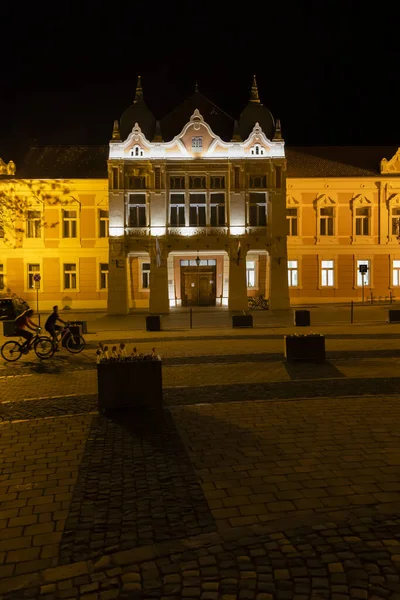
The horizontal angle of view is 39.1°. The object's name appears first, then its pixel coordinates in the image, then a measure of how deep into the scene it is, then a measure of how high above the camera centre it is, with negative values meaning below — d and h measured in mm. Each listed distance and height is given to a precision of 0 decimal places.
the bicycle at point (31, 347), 15961 -1410
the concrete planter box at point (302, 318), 25453 -1026
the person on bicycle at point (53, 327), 16516 -836
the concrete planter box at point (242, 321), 26125 -1143
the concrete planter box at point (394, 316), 26672 -1033
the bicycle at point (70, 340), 17422 -1294
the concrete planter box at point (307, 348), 14617 -1368
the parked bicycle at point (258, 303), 39031 -481
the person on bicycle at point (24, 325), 16078 -756
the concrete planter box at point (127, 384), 9516 -1461
